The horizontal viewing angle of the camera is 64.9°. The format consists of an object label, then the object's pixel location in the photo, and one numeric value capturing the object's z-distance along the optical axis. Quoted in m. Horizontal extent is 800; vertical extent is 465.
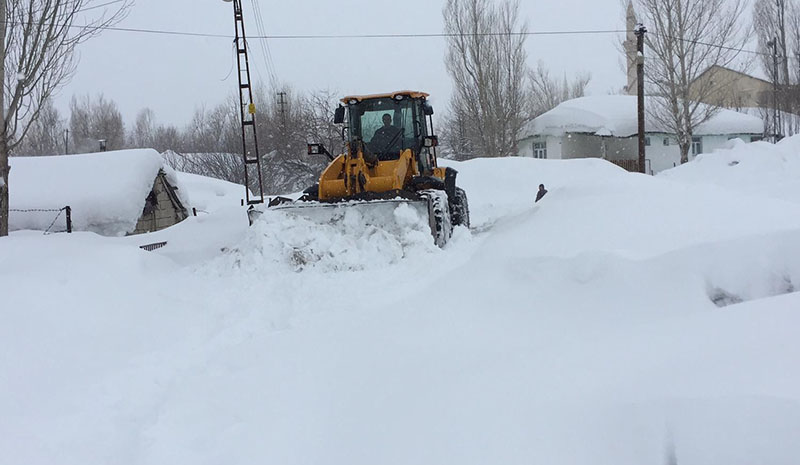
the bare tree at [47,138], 50.28
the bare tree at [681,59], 25.67
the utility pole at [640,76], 20.27
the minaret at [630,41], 27.72
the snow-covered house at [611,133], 33.91
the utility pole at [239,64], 15.82
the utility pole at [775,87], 32.91
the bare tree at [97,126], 58.16
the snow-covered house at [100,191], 18.77
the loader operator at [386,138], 11.08
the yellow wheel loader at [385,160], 9.60
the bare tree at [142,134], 63.45
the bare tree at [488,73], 32.34
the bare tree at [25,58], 11.16
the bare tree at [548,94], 51.22
